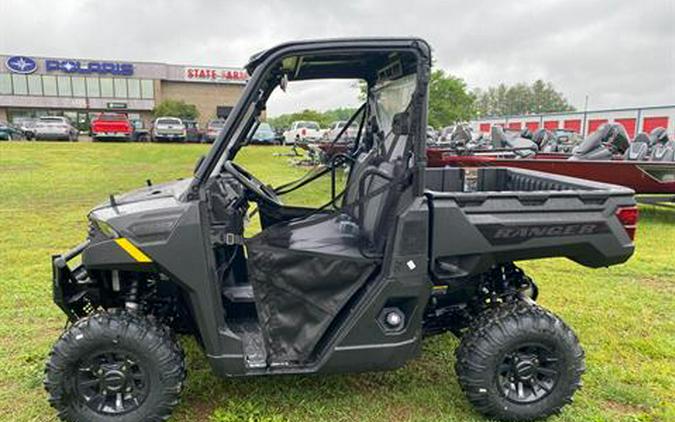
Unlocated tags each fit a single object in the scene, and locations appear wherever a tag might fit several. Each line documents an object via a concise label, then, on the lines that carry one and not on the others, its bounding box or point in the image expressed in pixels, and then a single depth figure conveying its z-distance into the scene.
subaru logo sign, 47.28
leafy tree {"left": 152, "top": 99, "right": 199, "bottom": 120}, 46.94
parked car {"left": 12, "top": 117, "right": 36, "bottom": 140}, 26.70
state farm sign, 50.94
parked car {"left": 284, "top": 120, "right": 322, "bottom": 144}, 24.97
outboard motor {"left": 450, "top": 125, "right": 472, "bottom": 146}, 12.05
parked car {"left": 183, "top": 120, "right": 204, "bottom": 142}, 28.92
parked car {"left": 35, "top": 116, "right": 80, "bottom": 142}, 26.06
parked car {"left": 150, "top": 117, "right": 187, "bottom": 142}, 26.67
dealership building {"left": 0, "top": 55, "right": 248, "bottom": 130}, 48.03
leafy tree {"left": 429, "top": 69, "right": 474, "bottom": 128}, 44.78
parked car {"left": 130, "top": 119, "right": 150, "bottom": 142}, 27.33
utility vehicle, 2.40
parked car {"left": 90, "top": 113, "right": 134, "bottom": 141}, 25.47
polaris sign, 48.62
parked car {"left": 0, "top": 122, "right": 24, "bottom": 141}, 26.58
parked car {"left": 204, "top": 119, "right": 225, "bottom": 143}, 25.62
